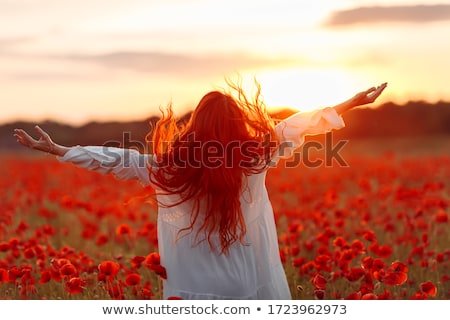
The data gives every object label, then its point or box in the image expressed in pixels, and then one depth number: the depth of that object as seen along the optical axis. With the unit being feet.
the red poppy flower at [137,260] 13.10
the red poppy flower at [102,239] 17.04
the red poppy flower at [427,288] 12.42
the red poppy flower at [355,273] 13.30
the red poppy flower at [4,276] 13.46
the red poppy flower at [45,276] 13.73
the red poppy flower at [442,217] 17.38
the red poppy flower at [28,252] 14.86
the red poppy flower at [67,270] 12.84
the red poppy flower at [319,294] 12.38
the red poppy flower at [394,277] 12.42
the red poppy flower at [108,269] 12.67
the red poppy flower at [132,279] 12.68
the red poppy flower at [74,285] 12.44
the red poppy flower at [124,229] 16.67
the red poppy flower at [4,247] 15.06
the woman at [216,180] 12.13
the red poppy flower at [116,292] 12.82
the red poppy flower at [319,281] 12.21
